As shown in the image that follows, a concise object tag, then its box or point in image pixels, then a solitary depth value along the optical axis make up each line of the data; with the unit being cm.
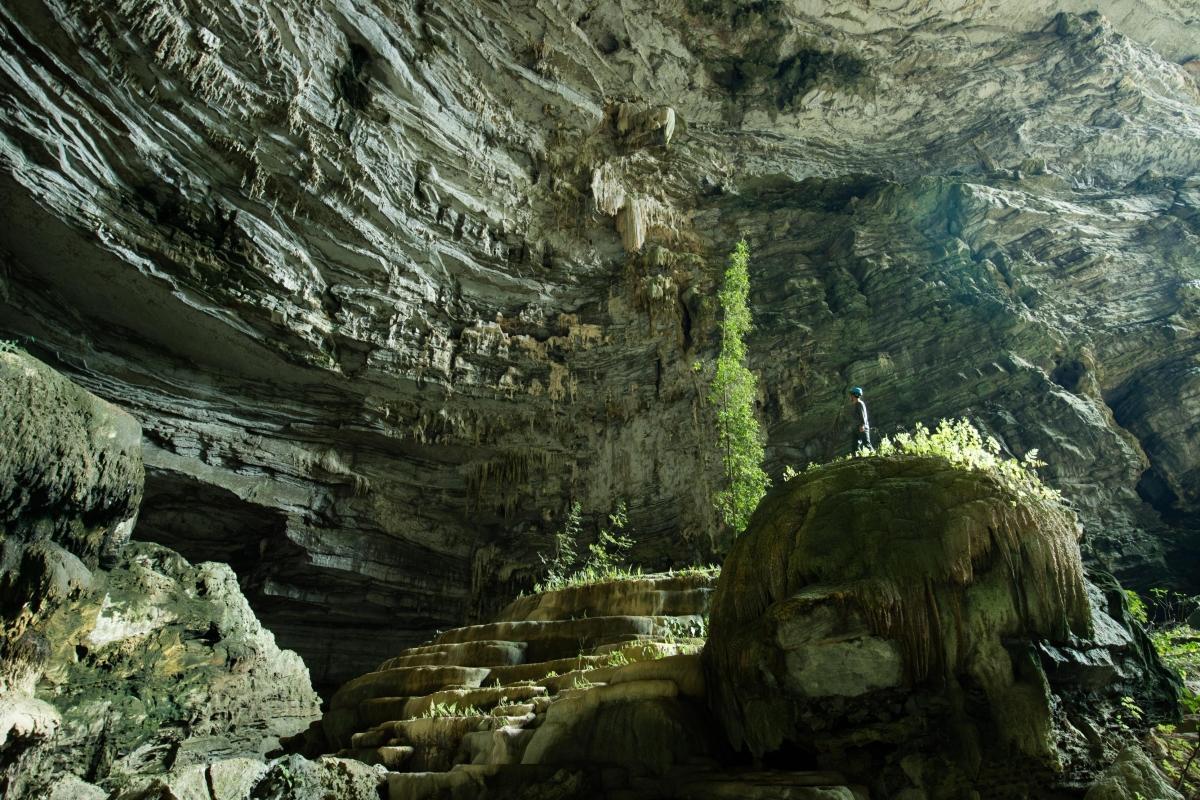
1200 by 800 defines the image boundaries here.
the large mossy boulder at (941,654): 489
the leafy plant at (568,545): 1831
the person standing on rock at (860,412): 1047
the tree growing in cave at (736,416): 1582
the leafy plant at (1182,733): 458
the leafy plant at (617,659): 742
